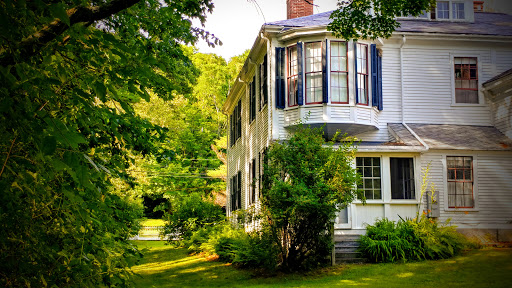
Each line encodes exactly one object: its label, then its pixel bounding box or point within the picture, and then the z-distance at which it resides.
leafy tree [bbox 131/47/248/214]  38.25
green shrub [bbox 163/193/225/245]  24.03
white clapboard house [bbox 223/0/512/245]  16.78
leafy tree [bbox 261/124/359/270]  12.85
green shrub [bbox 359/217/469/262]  14.36
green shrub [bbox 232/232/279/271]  13.34
